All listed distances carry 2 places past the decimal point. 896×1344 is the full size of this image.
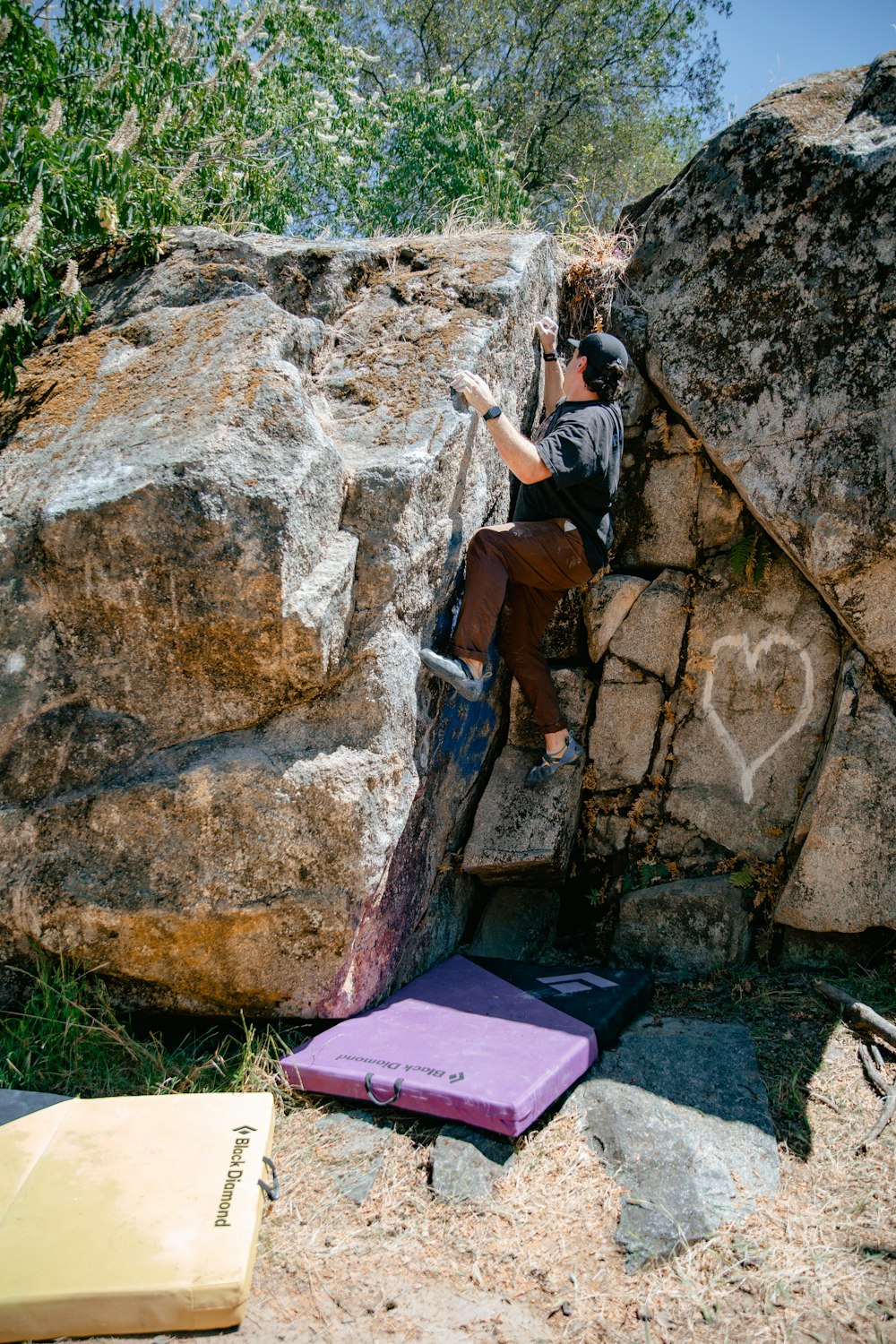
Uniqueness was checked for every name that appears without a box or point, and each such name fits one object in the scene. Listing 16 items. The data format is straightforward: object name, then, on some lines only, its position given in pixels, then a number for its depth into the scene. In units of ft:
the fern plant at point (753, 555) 15.23
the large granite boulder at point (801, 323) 14.11
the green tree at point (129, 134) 14.10
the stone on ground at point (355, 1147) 10.05
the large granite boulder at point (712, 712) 15.20
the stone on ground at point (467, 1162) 9.95
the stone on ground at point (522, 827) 15.02
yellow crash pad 7.99
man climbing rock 13.32
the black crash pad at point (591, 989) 12.35
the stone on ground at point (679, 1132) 9.64
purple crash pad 10.33
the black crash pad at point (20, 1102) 10.02
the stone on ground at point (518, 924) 15.58
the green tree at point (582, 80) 41.47
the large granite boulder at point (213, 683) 11.41
